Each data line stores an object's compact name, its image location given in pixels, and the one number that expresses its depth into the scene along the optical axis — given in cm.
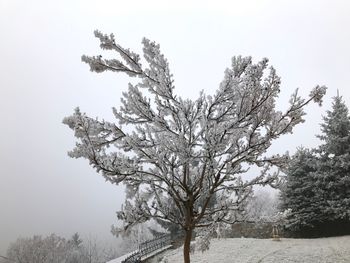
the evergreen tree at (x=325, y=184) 1794
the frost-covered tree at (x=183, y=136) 610
